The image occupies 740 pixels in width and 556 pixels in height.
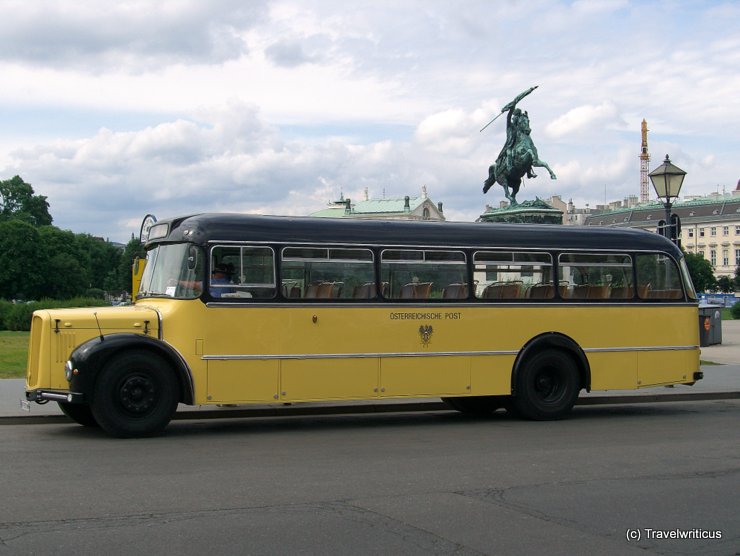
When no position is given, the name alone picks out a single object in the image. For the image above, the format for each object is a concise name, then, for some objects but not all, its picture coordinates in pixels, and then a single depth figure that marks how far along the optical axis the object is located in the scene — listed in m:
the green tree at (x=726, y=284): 143.51
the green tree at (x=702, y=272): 137.00
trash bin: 31.40
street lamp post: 21.98
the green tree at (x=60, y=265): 96.06
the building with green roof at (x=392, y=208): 137.75
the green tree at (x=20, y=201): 116.50
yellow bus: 12.42
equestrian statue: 49.50
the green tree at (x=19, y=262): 92.56
